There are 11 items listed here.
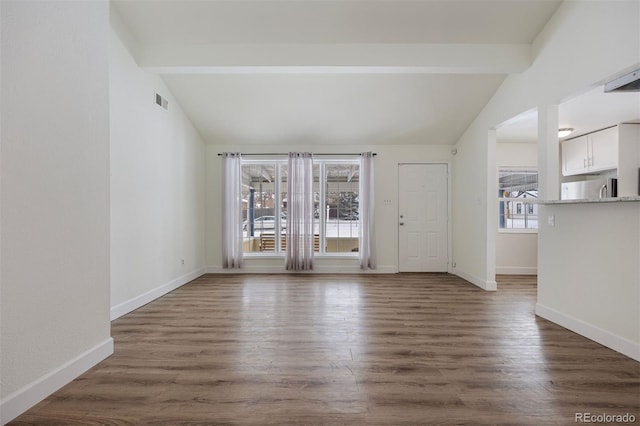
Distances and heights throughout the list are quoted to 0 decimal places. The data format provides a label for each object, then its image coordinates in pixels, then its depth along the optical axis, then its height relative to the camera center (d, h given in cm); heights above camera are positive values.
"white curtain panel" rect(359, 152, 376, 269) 559 -8
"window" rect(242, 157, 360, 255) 586 +16
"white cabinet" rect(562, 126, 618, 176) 453 +94
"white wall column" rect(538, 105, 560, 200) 318 +61
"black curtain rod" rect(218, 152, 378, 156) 570 +110
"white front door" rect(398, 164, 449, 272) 576 -15
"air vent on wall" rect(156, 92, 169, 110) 403 +150
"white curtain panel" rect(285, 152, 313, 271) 558 +5
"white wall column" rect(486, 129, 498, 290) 439 +5
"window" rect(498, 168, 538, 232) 581 +28
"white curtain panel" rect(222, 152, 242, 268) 557 -1
